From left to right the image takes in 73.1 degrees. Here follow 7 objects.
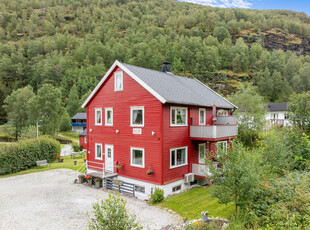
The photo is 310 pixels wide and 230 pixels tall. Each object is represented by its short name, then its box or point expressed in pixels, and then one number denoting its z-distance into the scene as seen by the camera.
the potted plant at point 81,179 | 19.19
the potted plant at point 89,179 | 18.23
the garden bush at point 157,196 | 14.20
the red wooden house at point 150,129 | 15.41
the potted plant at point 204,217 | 9.69
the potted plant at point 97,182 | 17.60
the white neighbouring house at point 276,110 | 55.66
